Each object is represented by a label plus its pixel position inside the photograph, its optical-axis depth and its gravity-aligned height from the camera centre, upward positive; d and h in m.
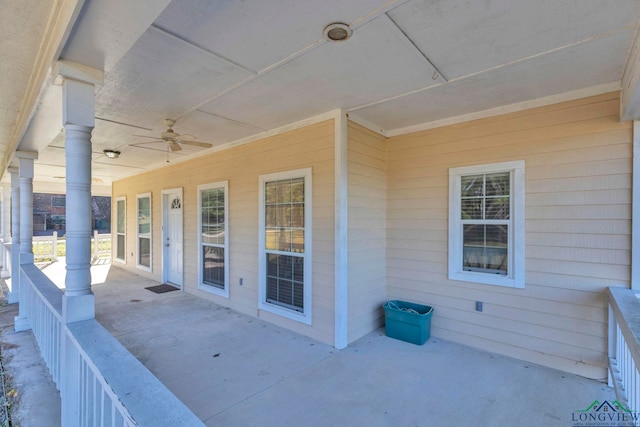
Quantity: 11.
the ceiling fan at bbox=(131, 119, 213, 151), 3.62 +0.91
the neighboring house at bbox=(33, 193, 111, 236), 18.77 -0.03
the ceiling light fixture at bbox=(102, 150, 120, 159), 5.07 +1.02
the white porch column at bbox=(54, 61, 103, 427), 2.00 +0.05
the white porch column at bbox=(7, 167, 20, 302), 5.27 -0.24
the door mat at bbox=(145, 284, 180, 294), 5.98 -1.52
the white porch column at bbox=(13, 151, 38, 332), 4.36 +0.08
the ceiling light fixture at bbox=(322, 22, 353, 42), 1.97 +1.22
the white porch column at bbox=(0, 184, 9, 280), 7.66 -0.47
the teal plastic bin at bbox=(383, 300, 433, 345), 3.54 -1.30
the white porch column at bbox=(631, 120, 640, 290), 2.64 -0.01
